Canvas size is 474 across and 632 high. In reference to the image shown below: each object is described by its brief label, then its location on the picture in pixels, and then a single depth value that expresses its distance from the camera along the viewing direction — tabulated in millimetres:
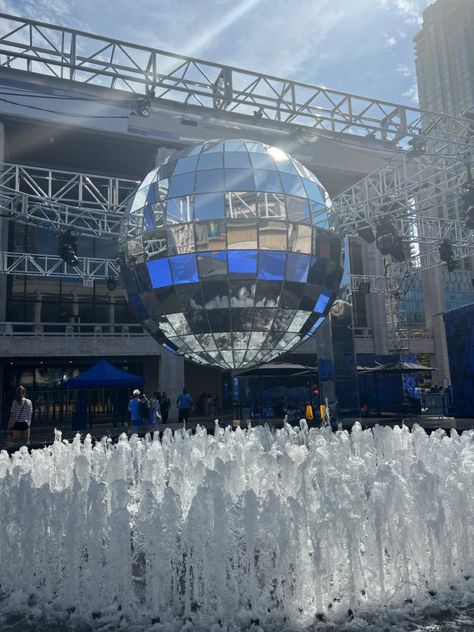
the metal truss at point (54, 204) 14422
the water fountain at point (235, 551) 3586
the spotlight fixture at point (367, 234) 17727
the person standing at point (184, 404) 16312
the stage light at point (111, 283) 20141
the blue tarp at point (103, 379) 15734
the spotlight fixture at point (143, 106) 11555
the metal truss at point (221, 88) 10289
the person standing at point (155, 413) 14953
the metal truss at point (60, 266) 18967
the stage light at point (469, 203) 13844
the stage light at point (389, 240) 15789
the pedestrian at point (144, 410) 15047
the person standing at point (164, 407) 20625
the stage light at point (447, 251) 17891
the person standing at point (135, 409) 14062
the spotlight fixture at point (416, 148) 13594
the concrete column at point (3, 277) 23781
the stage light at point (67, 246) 15625
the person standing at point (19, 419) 10805
